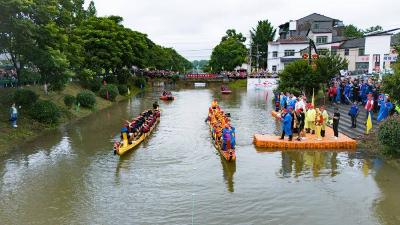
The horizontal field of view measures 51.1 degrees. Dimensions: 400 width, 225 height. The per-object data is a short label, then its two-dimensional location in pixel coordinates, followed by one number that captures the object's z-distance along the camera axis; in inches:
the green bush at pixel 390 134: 631.2
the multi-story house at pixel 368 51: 1397.6
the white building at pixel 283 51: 2938.0
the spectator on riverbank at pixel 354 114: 852.0
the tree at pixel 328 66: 1302.9
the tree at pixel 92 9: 2690.0
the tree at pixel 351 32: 3314.2
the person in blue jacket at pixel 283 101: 1121.8
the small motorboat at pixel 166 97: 1771.7
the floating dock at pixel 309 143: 746.8
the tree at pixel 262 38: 3272.6
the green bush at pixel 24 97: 965.2
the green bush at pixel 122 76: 2052.4
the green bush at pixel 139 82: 2429.9
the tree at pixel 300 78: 1341.0
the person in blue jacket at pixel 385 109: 833.5
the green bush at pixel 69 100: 1204.4
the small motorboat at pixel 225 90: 2138.3
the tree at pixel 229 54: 3221.0
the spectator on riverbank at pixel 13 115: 856.9
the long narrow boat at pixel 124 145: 714.9
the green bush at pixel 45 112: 954.1
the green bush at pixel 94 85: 1647.4
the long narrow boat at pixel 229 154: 660.1
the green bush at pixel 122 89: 1886.1
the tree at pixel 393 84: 660.1
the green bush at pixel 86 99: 1295.5
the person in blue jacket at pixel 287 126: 740.6
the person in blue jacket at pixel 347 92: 1190.9
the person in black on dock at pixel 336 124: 763.4
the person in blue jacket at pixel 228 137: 674.2
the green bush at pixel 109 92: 1617.9
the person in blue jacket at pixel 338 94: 1243.8
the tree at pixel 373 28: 3793.1
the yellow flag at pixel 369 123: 792.8
